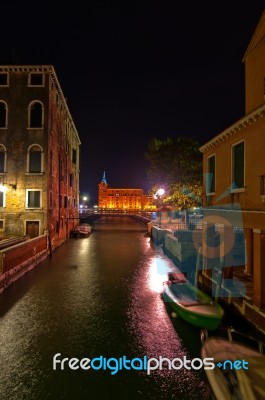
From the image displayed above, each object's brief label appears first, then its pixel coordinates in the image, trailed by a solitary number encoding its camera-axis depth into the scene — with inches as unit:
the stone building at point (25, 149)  1005.2
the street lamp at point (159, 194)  1346.6
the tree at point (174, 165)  1460.4
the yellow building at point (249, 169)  403.9
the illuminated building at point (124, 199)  6835.6
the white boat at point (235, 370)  261.1
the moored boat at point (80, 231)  1581.0
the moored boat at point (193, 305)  449.4
